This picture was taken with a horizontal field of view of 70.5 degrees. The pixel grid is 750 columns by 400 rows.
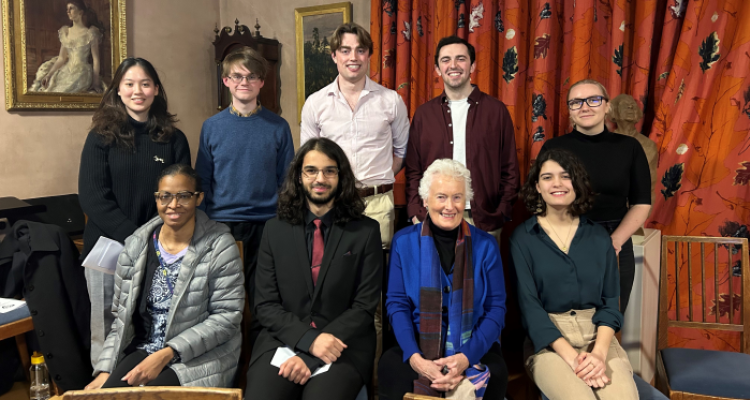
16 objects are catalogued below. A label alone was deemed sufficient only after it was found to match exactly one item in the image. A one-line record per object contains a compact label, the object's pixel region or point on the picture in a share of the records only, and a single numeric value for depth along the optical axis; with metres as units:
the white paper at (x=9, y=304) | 2.03
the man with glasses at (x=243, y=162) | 2.20
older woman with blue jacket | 1.75
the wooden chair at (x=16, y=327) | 1.97
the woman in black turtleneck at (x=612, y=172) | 2.06
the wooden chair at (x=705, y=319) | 1.86
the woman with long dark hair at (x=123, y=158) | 2.05
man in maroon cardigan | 2.27
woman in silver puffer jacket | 1.79
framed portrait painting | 2.84
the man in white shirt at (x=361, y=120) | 2.28
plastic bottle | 2.16
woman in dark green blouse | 1.82
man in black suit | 1.80
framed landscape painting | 3.65
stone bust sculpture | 2.42
